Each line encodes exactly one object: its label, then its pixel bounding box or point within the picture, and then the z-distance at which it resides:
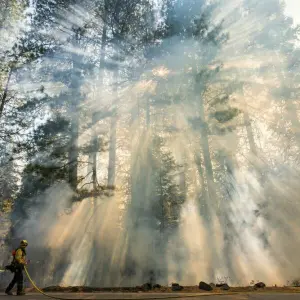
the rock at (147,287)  8.85
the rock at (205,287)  8.48
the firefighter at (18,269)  7.99
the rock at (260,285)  8.73
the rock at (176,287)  8.63
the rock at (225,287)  8.49
